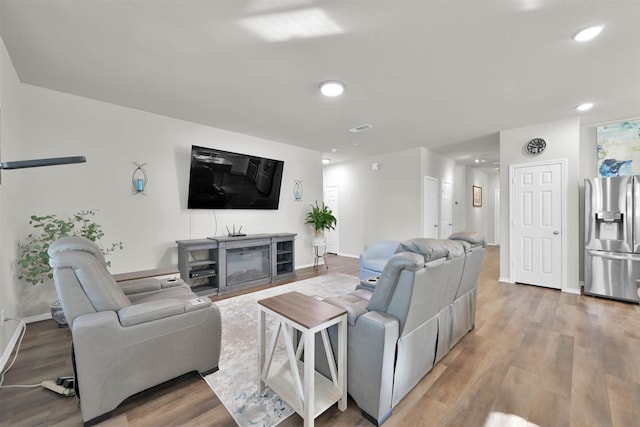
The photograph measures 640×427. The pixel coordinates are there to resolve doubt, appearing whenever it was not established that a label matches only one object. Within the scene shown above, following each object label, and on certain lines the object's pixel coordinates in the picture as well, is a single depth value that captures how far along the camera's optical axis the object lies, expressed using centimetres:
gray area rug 152
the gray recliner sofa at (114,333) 141
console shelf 361
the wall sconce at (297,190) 541
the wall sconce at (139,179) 343
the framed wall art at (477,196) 824
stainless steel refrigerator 332
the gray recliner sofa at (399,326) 141
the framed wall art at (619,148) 371
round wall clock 400
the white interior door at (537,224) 391
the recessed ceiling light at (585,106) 327
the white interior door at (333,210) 730
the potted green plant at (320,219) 547
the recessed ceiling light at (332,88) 268
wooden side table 130
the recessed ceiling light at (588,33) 190
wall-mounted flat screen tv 384
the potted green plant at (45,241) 254
